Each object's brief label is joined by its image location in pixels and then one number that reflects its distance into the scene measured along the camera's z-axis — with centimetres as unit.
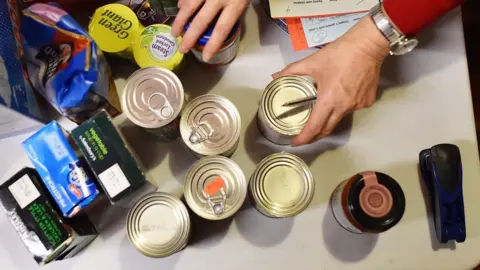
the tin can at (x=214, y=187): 73
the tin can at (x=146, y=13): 88
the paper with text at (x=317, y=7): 89
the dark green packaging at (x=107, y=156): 71
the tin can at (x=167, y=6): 86
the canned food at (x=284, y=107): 77
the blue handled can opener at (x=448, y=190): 80
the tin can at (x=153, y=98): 75
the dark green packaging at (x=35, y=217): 72
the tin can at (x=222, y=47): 80
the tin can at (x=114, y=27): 83
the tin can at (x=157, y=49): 83
